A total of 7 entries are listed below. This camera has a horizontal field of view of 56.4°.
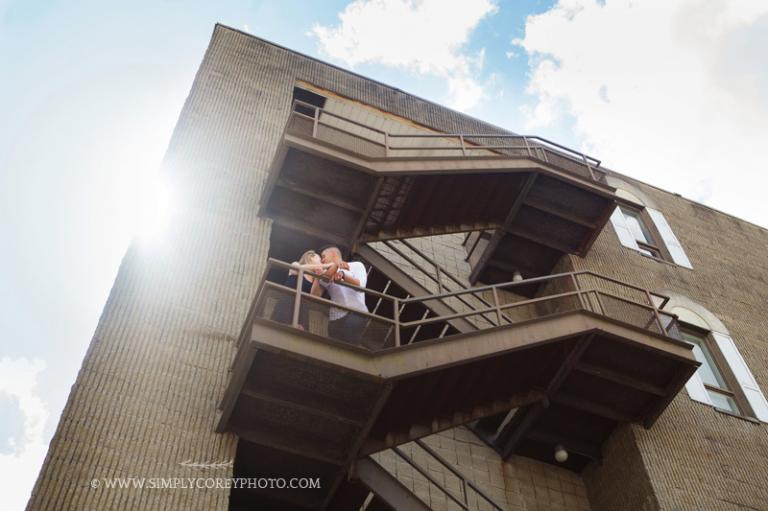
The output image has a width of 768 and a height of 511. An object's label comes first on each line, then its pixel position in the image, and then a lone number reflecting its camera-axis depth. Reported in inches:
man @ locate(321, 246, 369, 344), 319.3
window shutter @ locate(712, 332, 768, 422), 498.0
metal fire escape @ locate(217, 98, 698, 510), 315.6
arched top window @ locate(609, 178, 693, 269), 620.7
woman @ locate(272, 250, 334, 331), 313.3
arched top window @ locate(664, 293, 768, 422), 494.6
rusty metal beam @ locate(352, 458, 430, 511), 343.3
